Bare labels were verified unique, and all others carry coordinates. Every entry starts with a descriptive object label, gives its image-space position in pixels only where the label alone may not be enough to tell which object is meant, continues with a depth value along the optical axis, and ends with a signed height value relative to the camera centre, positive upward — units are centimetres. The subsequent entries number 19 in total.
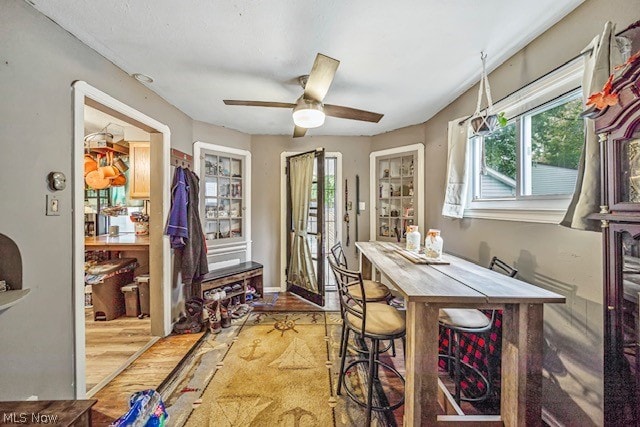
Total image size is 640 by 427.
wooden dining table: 118 -65
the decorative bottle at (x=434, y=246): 193 -26
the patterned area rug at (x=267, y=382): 161 -130
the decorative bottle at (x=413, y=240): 226 -25
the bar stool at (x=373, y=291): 209 -70
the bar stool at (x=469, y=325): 147 -67
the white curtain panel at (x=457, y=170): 241 +42
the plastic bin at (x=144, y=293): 303 -99
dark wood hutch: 87 -12
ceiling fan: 171 +93
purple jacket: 264 -2
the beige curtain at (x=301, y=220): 354 -12
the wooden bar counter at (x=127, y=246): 290 -39
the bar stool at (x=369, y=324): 146 -69
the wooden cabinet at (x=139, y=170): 329 +55
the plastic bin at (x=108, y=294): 288 -96
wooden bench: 302 -86
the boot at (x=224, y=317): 282 -119
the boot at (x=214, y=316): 274 -115
